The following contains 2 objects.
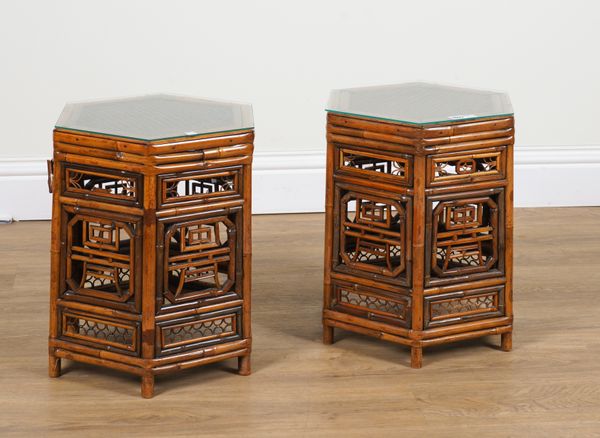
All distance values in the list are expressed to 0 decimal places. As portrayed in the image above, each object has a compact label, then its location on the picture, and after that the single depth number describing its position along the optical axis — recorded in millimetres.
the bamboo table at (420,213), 3502
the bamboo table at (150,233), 3272
